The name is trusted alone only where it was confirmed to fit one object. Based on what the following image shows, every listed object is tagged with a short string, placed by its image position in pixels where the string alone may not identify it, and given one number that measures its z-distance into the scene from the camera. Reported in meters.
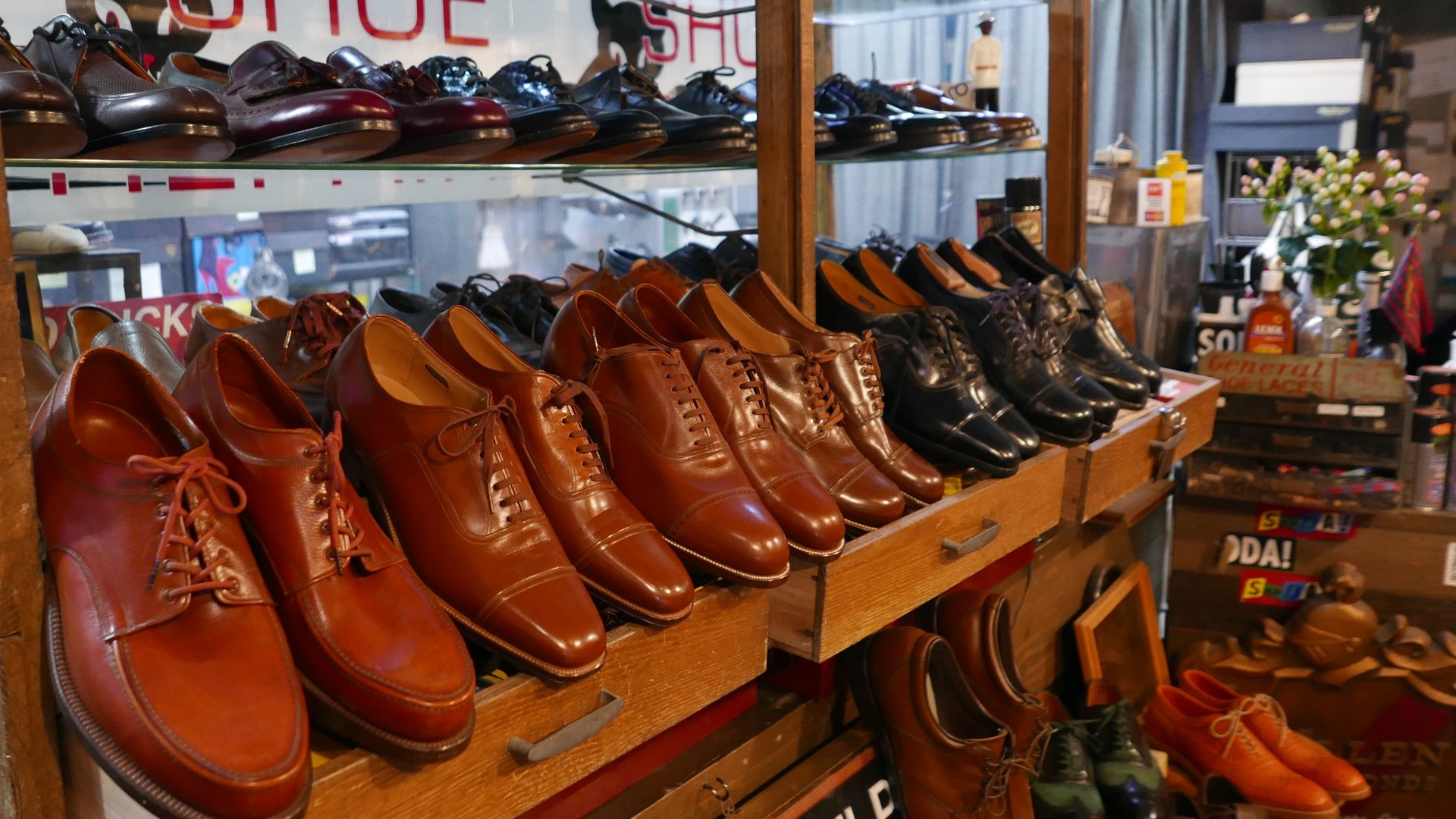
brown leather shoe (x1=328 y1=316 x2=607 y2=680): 0.93
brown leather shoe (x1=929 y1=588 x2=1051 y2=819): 1.74
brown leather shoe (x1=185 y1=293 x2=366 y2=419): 1.16
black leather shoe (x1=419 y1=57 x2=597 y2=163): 1.43
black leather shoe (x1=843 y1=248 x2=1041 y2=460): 1.58
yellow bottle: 2.90
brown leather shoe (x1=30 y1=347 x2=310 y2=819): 0.72
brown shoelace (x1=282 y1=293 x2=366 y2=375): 1.18
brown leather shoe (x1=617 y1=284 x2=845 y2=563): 1.19
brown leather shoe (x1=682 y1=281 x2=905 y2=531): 1.31
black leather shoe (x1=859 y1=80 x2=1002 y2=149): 2.18
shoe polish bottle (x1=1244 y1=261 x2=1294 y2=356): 2.55
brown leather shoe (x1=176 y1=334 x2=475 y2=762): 0.81
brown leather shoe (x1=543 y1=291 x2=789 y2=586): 1.10
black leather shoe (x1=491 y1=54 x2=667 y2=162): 1.55
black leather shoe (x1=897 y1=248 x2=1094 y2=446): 1.68
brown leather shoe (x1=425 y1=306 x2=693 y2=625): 1.02
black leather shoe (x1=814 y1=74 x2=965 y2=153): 2.04
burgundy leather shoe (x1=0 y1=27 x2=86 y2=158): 0.96
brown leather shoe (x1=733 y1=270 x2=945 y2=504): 1.40
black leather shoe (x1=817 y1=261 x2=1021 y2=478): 1.49
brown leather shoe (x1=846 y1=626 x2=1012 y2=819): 1.58
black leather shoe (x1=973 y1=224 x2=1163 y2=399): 1.96
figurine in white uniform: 2.58
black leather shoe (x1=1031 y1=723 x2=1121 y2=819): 1.80
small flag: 2.83
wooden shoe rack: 0.81
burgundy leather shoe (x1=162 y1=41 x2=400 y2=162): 1.21
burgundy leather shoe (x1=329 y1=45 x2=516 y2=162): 1.32
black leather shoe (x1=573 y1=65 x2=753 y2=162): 1.65
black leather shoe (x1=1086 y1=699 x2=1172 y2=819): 1.89
